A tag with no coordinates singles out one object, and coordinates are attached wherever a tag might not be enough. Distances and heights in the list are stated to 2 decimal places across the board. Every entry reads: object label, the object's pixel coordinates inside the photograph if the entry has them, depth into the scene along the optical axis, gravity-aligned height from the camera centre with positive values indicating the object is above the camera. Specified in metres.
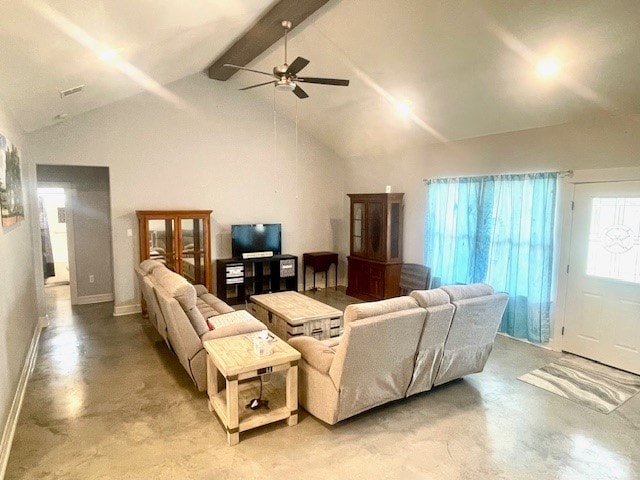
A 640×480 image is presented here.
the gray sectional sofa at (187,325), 3.21 -1.00
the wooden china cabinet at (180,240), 5.62 -0.43
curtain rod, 4.25 +0.47
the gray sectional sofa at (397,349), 2.71 -1.08
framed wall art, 2.91 +0.23
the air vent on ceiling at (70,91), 3.54 +1.14
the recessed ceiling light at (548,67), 3.55 +1.40
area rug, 3.35 -1.62
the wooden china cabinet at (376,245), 6.32 -0.55
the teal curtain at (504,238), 4.53 -0.33
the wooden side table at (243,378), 2.64 -1.27
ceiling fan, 3.40 +1.25
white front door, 3.87 -0.67
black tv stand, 6.28 -1.10
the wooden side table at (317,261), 7.23 -0.93
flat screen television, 6.48 -0.45
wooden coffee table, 4.13 -1.18
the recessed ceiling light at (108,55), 2.97 +1.27
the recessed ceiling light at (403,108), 5.19 +1.47
